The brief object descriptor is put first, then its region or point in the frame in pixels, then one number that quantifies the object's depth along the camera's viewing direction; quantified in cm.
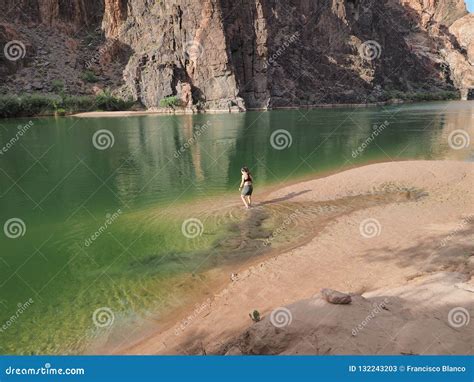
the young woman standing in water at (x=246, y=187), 1931
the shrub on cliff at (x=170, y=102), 11456
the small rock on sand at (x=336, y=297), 866
